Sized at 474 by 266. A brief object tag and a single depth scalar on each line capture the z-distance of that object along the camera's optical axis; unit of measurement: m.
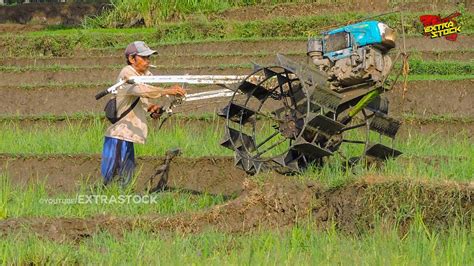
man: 16.09
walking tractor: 14.42
